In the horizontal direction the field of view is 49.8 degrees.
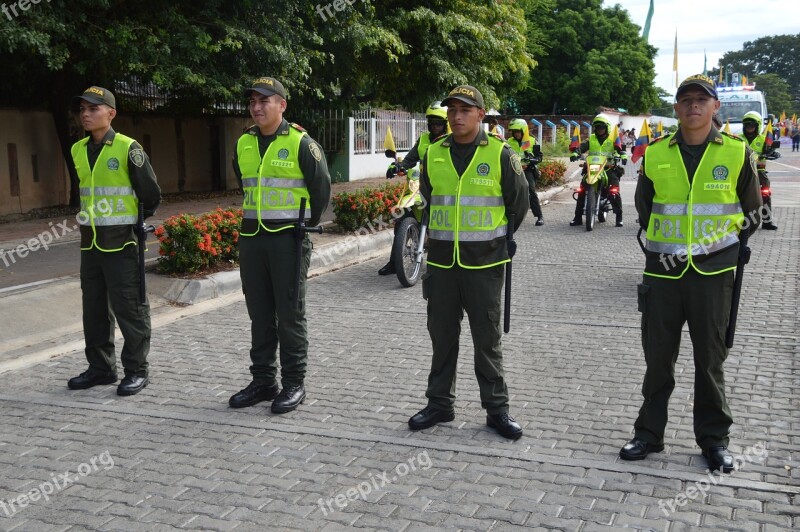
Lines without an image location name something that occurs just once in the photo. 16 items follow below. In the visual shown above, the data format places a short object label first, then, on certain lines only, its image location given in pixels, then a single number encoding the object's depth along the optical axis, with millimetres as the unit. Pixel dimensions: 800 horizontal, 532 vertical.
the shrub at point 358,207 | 12523
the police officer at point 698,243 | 4352
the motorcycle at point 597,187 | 13922
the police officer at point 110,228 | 5801
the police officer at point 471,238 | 4895
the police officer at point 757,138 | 13039
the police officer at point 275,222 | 5375
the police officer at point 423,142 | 8938
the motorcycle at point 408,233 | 9570
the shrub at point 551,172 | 21281
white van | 34656
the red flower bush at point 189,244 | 9227
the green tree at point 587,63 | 50562
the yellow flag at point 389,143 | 10141
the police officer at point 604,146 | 13992
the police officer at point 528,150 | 14328
